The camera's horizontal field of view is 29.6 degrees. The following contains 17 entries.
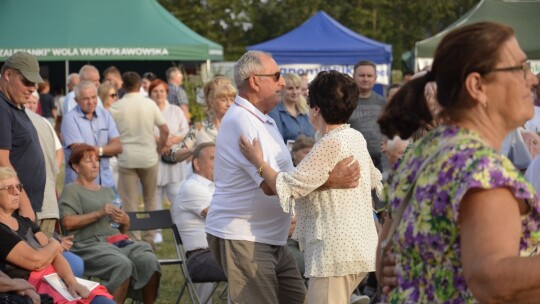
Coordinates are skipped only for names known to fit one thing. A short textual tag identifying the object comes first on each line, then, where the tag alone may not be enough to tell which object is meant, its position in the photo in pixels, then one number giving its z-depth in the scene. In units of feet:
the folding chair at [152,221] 26.68
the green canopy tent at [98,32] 66.80
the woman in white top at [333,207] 15.79
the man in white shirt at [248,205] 16.33
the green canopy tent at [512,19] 53.36
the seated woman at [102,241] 23.76
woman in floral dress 7.39
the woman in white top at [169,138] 37.01
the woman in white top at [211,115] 26.22
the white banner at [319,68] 61.36
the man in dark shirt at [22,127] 20.92
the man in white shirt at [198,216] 23.59
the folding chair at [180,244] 24.41
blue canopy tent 63.72
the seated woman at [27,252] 19.48
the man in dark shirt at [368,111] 30.60
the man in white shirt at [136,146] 35.65
